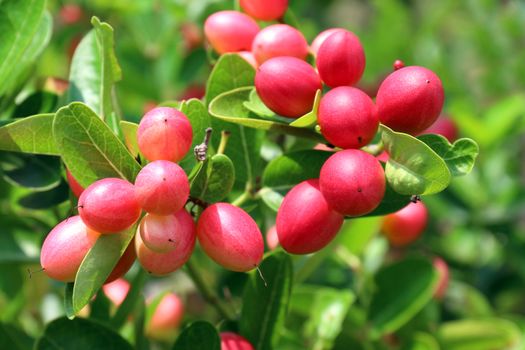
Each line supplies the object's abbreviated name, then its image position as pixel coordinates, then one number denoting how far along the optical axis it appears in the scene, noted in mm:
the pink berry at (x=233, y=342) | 532
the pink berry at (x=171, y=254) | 470
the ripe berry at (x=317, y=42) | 533
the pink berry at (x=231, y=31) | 545
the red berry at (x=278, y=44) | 521
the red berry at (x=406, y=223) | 656
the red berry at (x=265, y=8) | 566
